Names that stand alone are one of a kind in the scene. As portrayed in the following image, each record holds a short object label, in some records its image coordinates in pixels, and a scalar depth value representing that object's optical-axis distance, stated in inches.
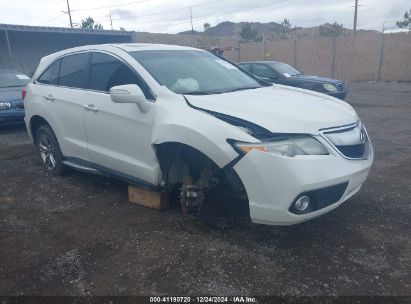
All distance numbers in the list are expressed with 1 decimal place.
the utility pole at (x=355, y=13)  1322.6
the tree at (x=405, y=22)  1560.0
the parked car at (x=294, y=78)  404.8
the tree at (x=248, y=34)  1494.8
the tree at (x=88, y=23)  1664.4
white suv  111.0
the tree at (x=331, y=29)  1488.7
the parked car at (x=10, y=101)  321.1
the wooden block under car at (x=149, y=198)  152.1
